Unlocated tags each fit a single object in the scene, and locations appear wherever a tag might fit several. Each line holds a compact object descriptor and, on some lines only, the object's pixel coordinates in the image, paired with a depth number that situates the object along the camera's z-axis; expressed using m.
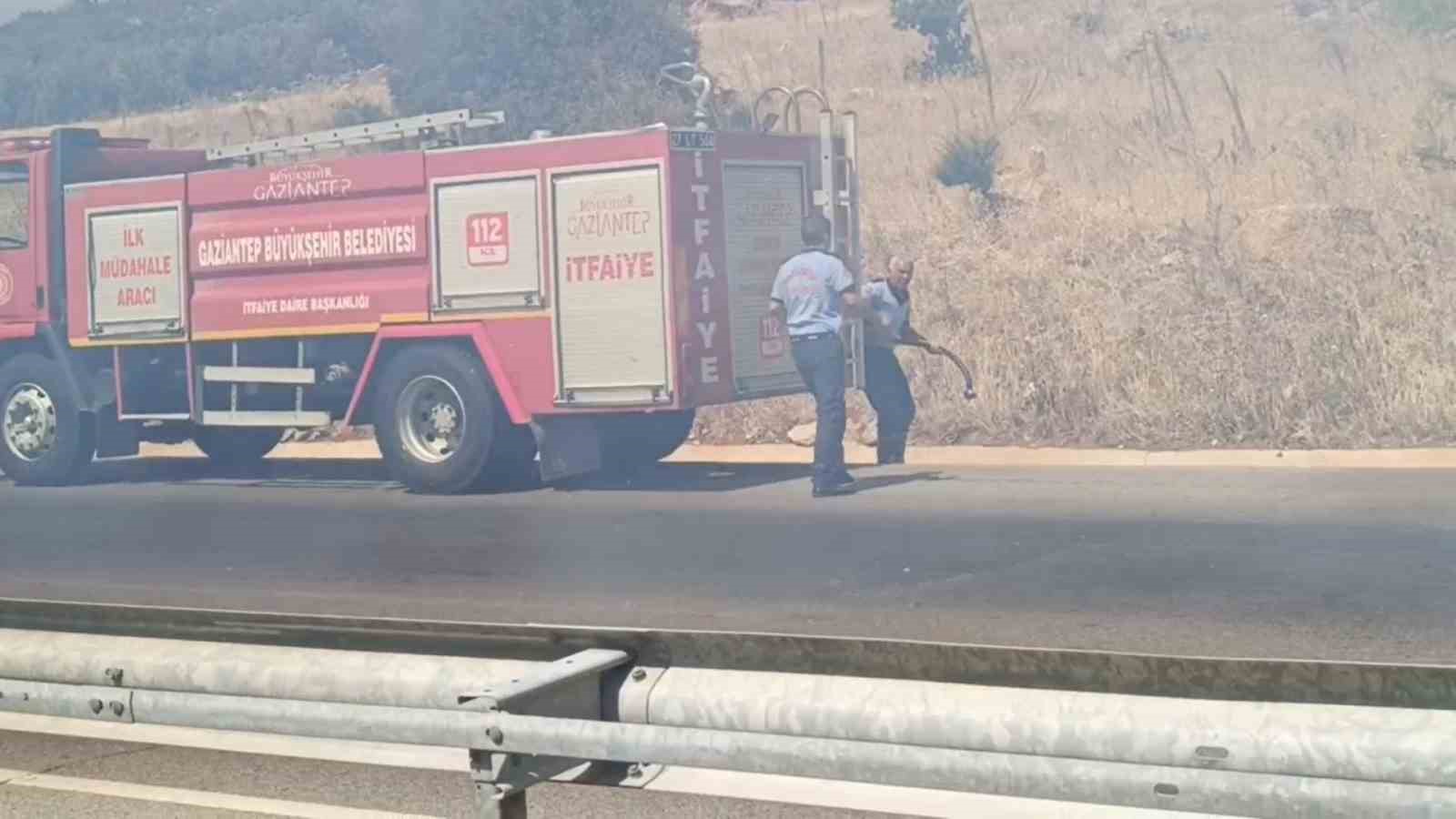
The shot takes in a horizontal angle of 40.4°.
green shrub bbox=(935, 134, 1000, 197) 24.03
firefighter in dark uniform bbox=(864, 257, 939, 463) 14.10
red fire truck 13.09
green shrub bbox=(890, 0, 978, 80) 33.50
